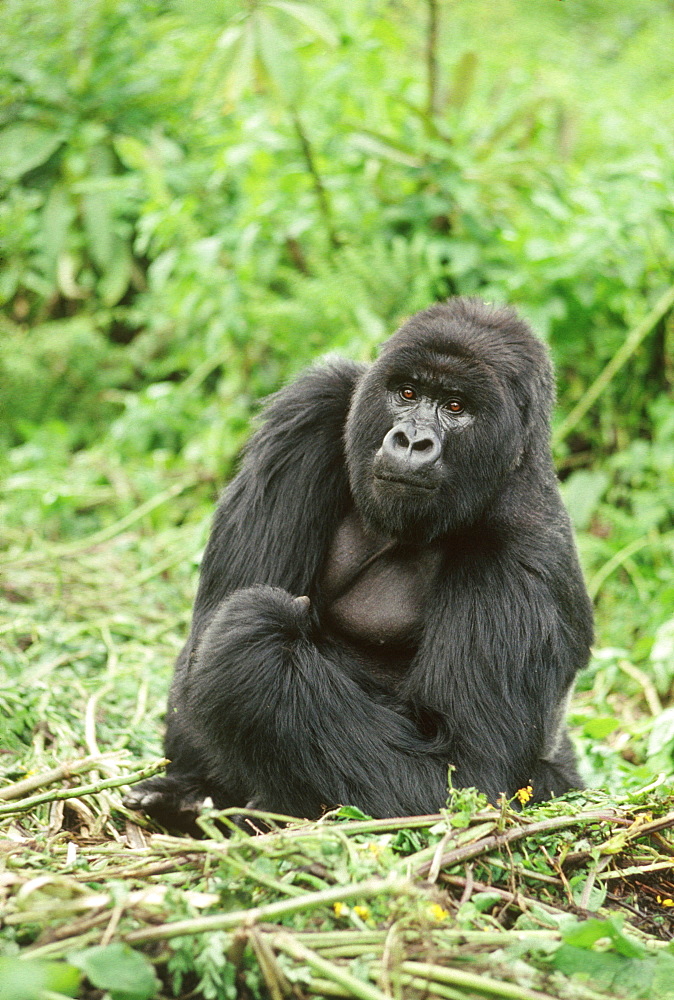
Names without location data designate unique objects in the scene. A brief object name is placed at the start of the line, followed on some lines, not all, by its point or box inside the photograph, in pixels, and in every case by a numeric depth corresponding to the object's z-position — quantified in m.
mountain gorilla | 5.33
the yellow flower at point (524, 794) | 4.91
